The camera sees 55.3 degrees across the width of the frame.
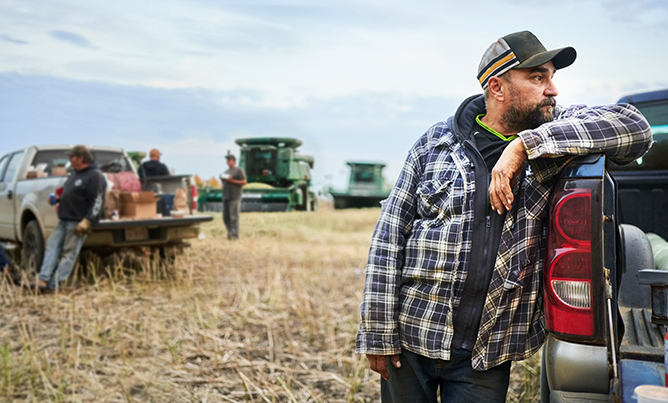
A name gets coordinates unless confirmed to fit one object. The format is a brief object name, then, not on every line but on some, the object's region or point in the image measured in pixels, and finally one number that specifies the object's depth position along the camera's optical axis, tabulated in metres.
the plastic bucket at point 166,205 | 8.27
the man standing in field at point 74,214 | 7.32
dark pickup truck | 1.88
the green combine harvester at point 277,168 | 15.38
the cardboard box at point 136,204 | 7.80
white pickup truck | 7.77
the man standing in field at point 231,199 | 13.00
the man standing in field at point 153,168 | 9.76
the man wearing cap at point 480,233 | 2.07
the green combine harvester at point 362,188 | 20.19
